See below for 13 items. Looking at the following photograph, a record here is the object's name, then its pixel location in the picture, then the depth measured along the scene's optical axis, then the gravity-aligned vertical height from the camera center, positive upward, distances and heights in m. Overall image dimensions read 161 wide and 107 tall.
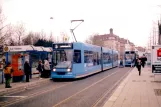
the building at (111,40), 165.88 +10.80
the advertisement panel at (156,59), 23.06 -0.06
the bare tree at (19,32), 65.69 +6.12
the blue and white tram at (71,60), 25.02 -0.14
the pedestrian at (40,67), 27.46 -0.82
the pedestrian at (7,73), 19.55 -0.99
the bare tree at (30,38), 73.89 +5.59
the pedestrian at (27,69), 23.42 -0.86
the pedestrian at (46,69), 27.07 -1.01
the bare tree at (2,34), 44.51 +4.18
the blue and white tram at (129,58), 57.50 +0.07
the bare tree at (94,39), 112.49 +7.57
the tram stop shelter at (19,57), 23.67 +0.14
